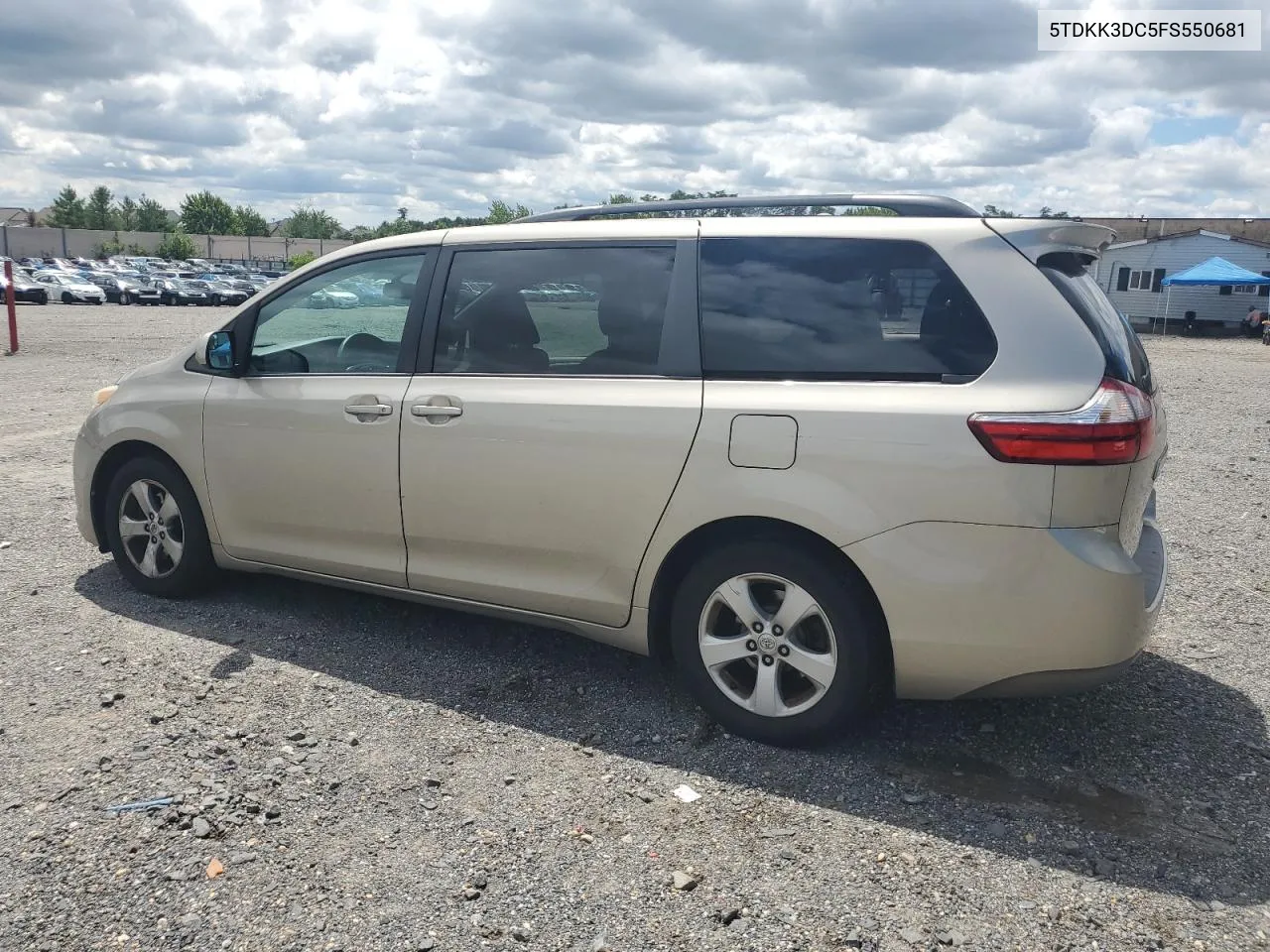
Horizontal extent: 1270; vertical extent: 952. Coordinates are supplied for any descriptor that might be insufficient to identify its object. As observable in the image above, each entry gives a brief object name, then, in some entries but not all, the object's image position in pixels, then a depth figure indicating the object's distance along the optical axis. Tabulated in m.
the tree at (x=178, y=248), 104.19
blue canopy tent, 40.88
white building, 44.84
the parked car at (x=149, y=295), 50.46
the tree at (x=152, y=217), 124.62
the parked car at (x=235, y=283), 54.34
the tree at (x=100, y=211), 122.00
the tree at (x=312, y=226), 140.88
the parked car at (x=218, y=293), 51.96
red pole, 19.93
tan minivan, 3.27
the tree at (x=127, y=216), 127.38
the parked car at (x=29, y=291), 44.94
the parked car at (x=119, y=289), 50.47
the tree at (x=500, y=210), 94.68
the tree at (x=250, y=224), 137.00
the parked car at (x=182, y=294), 50.94
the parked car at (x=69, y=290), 46.62
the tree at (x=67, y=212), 120.44
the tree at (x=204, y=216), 132.75
